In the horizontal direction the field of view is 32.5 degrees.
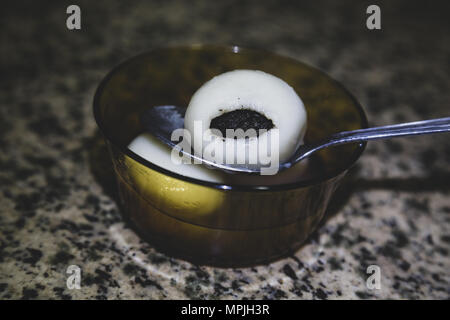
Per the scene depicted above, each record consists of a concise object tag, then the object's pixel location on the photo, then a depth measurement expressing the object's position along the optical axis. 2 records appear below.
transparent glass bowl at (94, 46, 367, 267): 0.24
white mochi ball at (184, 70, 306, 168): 0.26
